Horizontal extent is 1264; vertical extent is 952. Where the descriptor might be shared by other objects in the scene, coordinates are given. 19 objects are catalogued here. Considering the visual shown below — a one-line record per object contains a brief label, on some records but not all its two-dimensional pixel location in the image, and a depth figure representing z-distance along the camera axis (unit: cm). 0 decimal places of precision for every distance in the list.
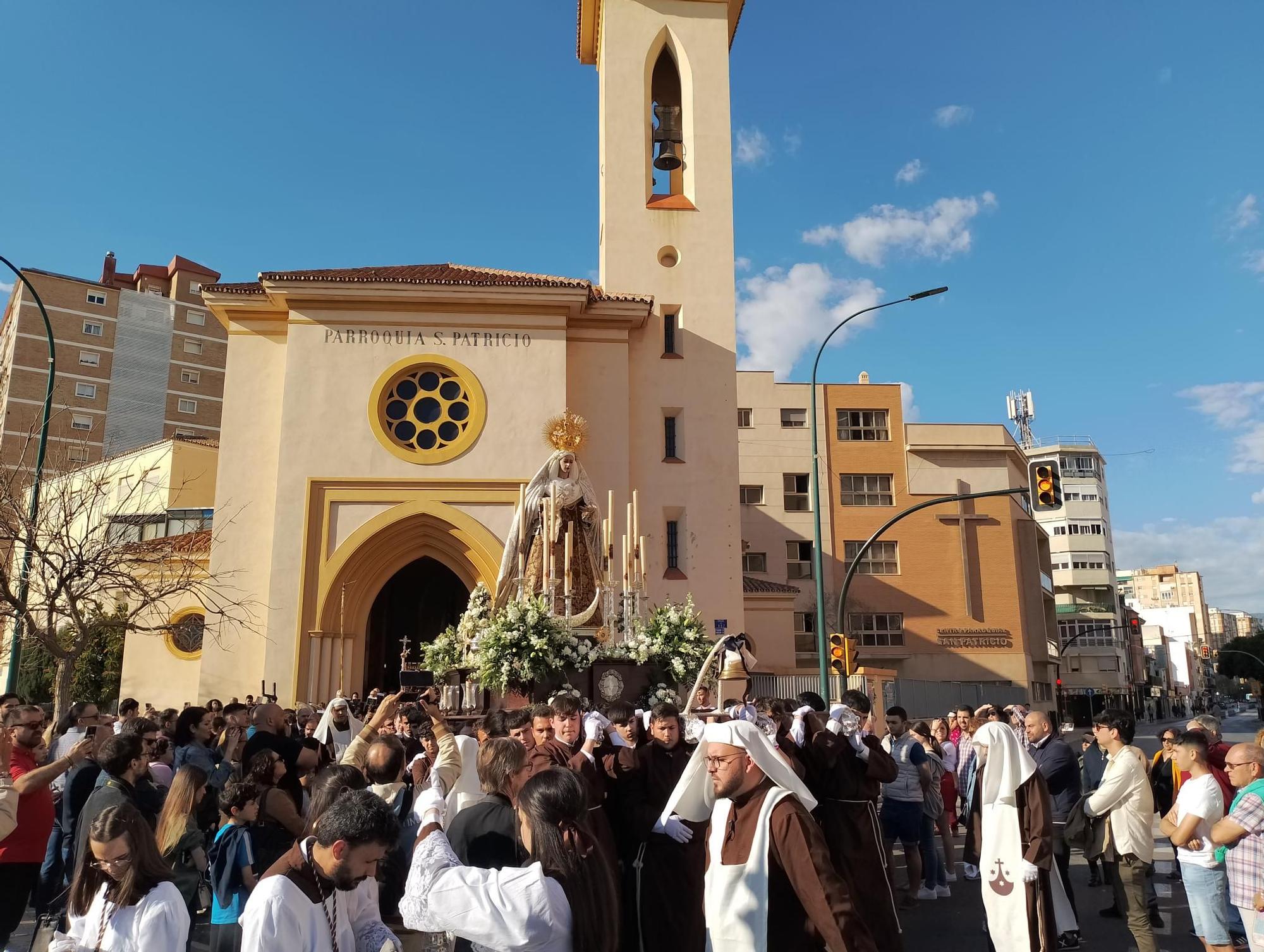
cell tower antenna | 7406
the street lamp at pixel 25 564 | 1370
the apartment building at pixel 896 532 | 3891
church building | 2211
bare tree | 1338
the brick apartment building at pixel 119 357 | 4766
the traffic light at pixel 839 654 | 1658
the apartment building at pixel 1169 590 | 15000
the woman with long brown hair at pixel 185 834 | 504
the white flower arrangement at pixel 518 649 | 1363
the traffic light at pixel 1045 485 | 1636
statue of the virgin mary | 1639
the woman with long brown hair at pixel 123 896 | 358
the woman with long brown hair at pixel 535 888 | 328
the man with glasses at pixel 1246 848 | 546
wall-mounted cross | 3925
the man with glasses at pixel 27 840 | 554
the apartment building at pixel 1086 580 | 5903
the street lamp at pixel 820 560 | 1686
